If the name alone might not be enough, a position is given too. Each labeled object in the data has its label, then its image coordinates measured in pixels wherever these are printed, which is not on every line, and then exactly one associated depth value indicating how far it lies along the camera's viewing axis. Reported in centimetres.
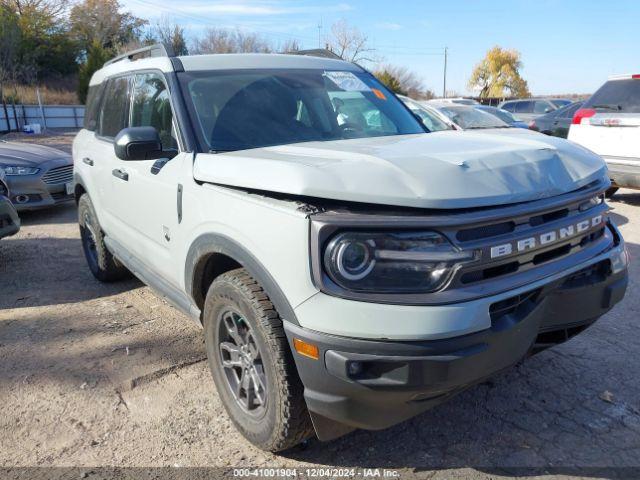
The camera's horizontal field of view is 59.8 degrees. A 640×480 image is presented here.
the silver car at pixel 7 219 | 562
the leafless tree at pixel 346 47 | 4146
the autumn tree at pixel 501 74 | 7281
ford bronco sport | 205
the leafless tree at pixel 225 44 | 3869
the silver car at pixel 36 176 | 794
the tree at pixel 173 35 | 3633
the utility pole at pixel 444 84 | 7229
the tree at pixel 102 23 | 4728
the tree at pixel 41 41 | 3900
